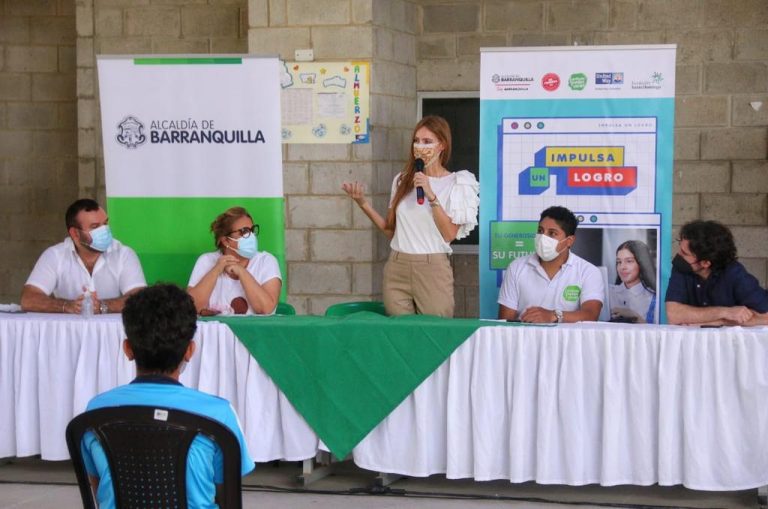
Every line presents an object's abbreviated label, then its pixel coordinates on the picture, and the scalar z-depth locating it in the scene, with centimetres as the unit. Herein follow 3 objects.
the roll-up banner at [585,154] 629
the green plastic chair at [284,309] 612
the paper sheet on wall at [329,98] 735
